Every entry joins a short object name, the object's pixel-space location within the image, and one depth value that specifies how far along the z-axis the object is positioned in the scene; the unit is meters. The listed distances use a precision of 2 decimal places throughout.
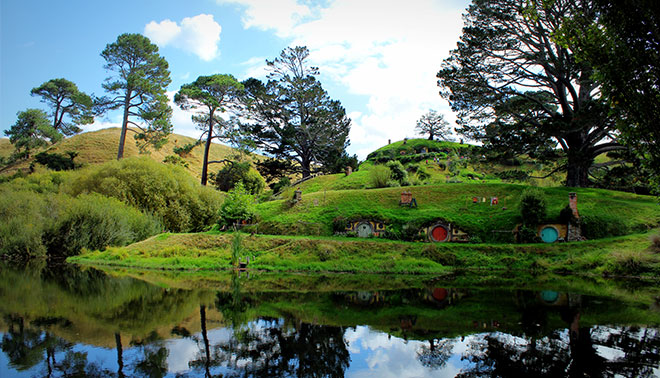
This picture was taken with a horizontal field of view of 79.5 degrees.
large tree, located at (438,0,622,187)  31.52
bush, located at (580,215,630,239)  26.67
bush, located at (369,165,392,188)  40.53
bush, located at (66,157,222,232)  34.00
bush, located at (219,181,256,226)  30.72
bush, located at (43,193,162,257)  28.27
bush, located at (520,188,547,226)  27.11
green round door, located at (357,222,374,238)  29.34
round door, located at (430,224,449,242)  28.17
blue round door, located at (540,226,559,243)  26.88
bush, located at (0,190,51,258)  27.39
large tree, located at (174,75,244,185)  48.44
